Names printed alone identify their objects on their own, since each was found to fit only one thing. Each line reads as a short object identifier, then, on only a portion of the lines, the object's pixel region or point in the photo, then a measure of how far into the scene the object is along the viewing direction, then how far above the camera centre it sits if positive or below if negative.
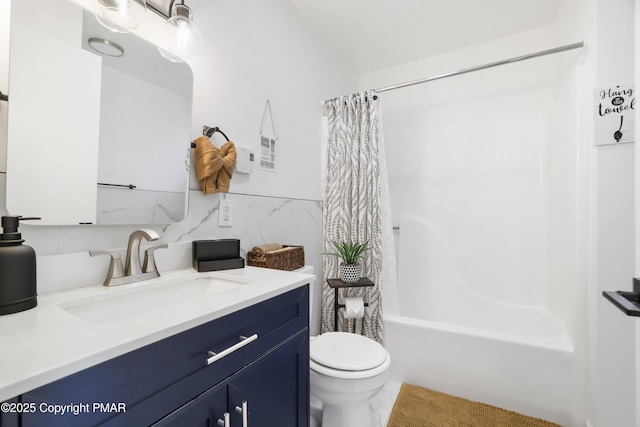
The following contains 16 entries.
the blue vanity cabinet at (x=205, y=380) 0.49 -0.38
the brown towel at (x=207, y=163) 1.24 +0.24
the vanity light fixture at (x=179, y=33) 1.10 +0.73
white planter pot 1.85 -0.36
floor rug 1.50 -1.07
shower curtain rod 1.53 +0.98
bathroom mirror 0.81 +0.31
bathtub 1.50 -0.80
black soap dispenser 0.65 -0.14
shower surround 1.54 -0.02
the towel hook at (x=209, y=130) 1.32 +0.40
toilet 1.20 -0.69
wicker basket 1.45 -0.22
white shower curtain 1.95 +0.12
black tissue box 1.19 -0.17
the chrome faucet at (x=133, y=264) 0.95 -0.18
